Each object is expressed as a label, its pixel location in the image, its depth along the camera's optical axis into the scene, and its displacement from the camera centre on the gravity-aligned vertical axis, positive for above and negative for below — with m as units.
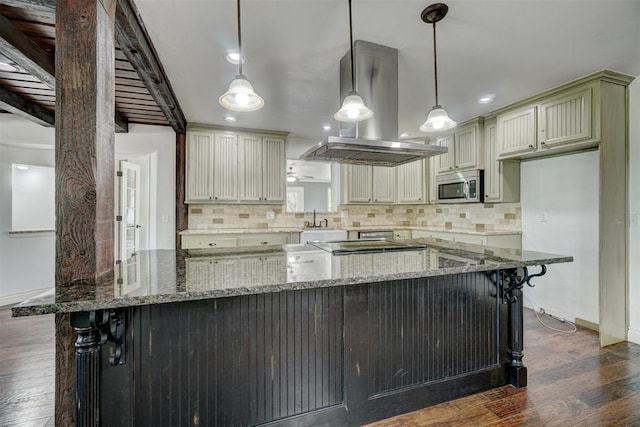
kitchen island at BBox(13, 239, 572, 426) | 1.19 -0.63
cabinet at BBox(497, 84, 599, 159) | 2.69 +0.90
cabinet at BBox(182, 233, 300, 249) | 3.81 -0.34
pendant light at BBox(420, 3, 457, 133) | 1.82 +0.73
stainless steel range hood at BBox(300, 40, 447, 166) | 2.18 +0.81
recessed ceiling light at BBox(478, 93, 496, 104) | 3.15 +1.25
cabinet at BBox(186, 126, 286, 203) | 4.07 +0.66
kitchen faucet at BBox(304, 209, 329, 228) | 4.87 -0.17
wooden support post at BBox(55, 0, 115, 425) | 1.18 +0.22
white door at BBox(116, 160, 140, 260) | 3.81 +0.05
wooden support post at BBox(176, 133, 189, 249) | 4.10 +0.48
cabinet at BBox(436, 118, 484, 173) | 3.82 +0.89
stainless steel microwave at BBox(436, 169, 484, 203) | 3.80 +0.37
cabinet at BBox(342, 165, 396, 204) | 4.77 +0.48
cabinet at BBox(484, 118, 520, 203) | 3.58 +0.47
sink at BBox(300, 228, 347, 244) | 4.27 -0.31
